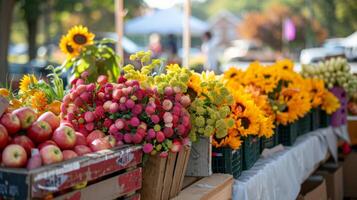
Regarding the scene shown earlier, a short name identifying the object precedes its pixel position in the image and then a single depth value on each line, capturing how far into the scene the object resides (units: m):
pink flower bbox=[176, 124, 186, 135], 2.55
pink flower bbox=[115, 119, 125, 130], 2.44
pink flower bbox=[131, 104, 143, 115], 2.49
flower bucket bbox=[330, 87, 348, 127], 5.62
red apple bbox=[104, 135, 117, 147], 2.39
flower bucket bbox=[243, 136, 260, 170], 3.48
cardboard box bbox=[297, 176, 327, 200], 4.02
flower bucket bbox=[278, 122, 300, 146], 4.40
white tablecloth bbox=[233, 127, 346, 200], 3.25
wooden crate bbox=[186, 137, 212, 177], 3.02
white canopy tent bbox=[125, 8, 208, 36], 18.80
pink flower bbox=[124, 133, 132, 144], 2.42
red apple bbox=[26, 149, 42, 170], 1.95
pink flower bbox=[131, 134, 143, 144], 2.42
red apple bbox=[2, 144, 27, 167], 1.98
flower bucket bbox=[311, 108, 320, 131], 5.19
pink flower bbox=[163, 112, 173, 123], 2.51
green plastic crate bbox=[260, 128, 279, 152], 3.90
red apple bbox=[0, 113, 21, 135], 2.17
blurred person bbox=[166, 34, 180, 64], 17.20
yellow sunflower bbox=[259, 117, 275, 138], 3.55
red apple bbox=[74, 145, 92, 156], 2.24
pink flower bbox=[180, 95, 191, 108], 2.69
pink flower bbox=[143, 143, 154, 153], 2.41
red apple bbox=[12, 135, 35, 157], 2.10
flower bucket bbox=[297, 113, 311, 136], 4.86
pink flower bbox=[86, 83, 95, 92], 2.65
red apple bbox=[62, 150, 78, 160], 2.14
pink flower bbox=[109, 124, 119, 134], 2.44
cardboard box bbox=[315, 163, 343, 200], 4.93
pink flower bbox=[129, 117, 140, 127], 2.45
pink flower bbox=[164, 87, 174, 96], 2.65
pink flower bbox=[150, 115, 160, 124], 2.49
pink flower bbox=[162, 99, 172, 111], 2.56
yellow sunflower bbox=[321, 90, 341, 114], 5.34
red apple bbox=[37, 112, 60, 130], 2.34
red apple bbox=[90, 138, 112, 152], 2.35
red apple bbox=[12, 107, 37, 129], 2.23
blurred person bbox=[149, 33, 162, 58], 15.67
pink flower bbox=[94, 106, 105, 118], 2.54
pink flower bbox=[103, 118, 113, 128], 2.50
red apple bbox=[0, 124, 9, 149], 2.09
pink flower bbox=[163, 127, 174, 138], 2.50
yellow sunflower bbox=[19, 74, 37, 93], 3.03
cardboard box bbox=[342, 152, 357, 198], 5.58
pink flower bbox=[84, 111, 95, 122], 2.53
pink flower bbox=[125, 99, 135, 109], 2.49
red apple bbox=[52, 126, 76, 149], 2.23
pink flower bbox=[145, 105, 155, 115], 2.49
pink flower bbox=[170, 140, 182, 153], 2.53
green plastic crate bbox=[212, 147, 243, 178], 3.17
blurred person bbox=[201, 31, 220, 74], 13.76
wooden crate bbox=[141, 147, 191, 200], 2.53
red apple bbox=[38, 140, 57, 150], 2.14
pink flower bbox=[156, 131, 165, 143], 2.46
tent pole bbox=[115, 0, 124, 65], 7.49
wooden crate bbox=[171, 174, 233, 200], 2.72
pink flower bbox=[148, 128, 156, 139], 2.45
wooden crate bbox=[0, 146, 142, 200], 1.88
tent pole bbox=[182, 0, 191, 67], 8.42
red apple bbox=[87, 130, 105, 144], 2.43
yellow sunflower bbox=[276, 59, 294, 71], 4.76
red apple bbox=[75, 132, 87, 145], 2.35
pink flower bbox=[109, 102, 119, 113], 2.49
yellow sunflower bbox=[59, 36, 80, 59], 4.23
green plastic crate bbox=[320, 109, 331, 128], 5.49
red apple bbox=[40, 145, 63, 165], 2.03
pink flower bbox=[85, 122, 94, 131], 2.53
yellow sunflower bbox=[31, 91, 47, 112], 2.88
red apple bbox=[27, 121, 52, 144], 2.22
